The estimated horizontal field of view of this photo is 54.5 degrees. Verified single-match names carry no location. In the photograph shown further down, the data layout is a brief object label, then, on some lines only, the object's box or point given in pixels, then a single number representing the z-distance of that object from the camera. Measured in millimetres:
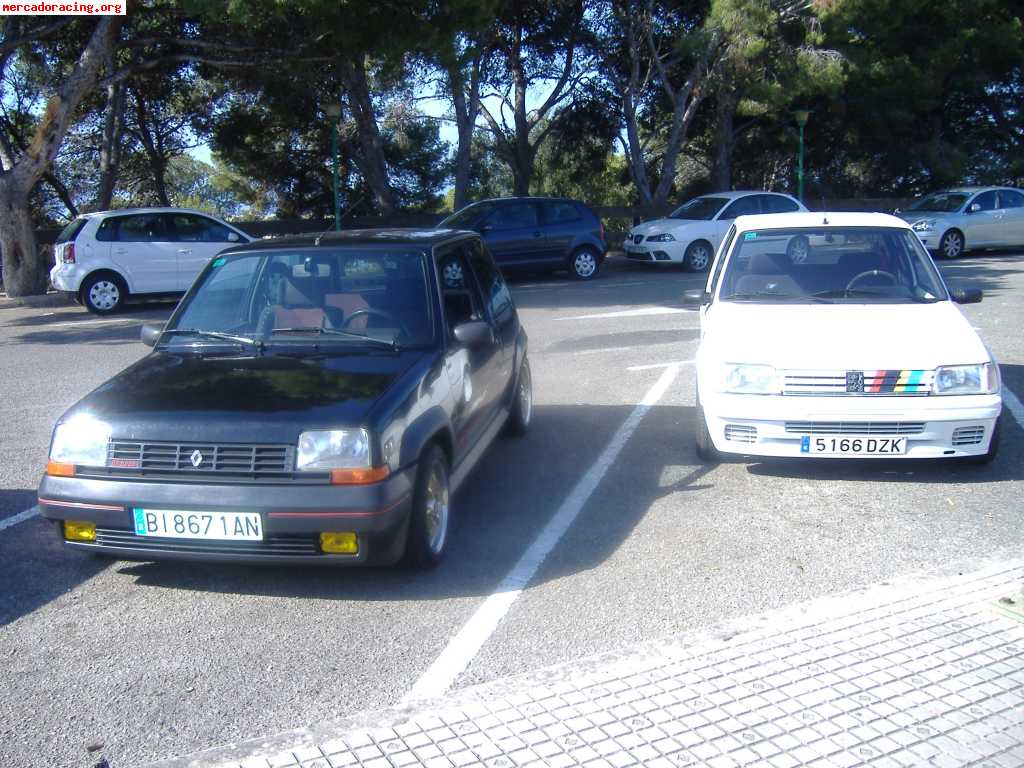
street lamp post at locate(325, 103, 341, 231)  22328
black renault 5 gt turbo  4434
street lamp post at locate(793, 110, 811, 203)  26094
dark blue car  18516
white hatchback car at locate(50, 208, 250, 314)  15781
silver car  22312
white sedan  19844
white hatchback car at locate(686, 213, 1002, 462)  5965
